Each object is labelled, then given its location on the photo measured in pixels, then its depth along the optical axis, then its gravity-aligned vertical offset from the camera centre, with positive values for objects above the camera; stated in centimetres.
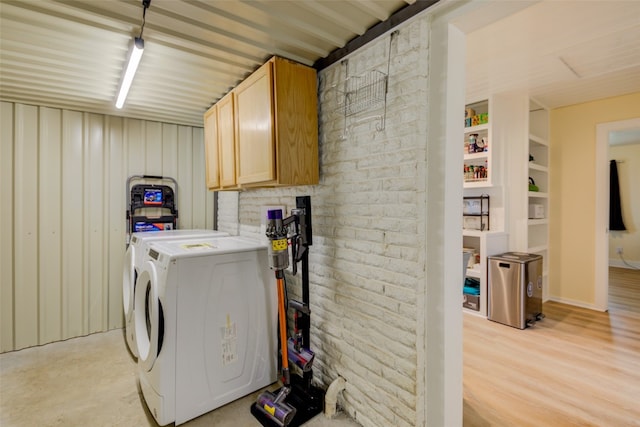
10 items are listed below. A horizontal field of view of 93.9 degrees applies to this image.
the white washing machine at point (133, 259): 266 -43
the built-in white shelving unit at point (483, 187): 367 +32
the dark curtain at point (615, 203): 647 +18
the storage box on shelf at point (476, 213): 395 -1
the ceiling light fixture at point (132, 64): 176 +102
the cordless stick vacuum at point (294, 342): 194 -95
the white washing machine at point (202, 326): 188 -78
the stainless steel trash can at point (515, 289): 335 -89
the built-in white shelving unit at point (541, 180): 424 +45
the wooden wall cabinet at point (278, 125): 201 +62
